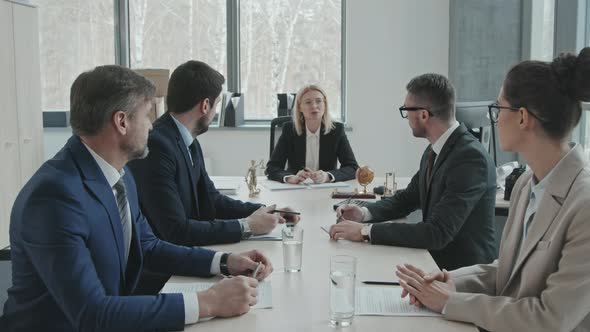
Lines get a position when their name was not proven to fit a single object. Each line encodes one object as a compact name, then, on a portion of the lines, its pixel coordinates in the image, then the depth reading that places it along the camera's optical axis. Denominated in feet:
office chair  19.97
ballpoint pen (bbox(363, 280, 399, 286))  6.36
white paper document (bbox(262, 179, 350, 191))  12.20
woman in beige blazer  5.10
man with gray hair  5.02
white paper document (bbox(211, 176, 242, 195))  11.76
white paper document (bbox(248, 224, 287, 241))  8.22
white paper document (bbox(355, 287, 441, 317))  5.53
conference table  5.25
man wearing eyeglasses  7.91
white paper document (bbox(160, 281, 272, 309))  5.85
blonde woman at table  14.66
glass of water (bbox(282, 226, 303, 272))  6.75
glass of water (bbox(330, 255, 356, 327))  5.25
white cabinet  16.46
